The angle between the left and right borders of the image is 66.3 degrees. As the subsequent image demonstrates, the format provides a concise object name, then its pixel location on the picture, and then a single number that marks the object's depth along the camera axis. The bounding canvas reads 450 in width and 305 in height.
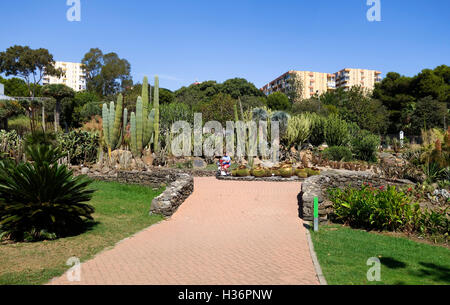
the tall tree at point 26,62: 47.58
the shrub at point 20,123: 30.58
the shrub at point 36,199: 6.96
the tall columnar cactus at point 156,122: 19.98
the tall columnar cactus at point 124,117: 20.56
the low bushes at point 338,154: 22.78
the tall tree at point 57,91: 32.09
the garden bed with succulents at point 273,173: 16.42
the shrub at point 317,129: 27.44
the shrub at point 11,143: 16.68
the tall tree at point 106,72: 62.31
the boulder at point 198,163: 20.86
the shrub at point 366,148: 23.75
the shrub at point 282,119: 25.67
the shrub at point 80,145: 19.59
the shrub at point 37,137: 12.28
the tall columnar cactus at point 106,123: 19.14
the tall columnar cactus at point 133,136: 18.48
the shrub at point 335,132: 26.30
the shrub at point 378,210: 8.42
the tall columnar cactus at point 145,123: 18.69
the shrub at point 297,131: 24.97
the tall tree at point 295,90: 72.06
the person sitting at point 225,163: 17.02
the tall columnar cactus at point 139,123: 18.36
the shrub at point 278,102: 61.59
